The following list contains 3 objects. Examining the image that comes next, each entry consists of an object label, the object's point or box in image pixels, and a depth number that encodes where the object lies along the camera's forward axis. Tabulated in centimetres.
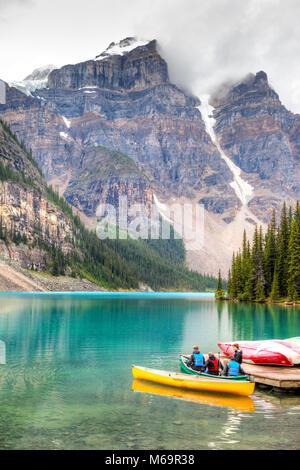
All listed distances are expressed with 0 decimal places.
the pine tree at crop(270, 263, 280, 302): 11081
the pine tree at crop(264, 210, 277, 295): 11850
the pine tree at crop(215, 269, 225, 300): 16416
